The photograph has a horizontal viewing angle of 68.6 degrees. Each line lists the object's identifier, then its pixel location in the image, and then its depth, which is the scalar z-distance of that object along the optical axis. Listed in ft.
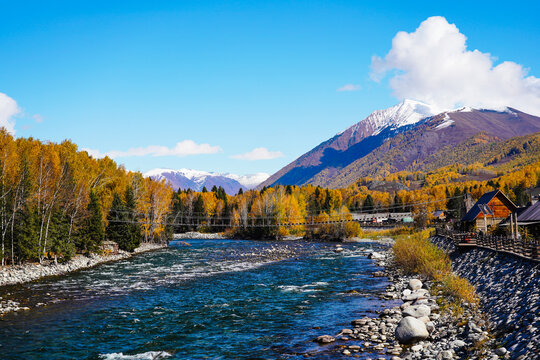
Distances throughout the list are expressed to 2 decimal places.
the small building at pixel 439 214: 387.28
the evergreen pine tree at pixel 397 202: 609.01
